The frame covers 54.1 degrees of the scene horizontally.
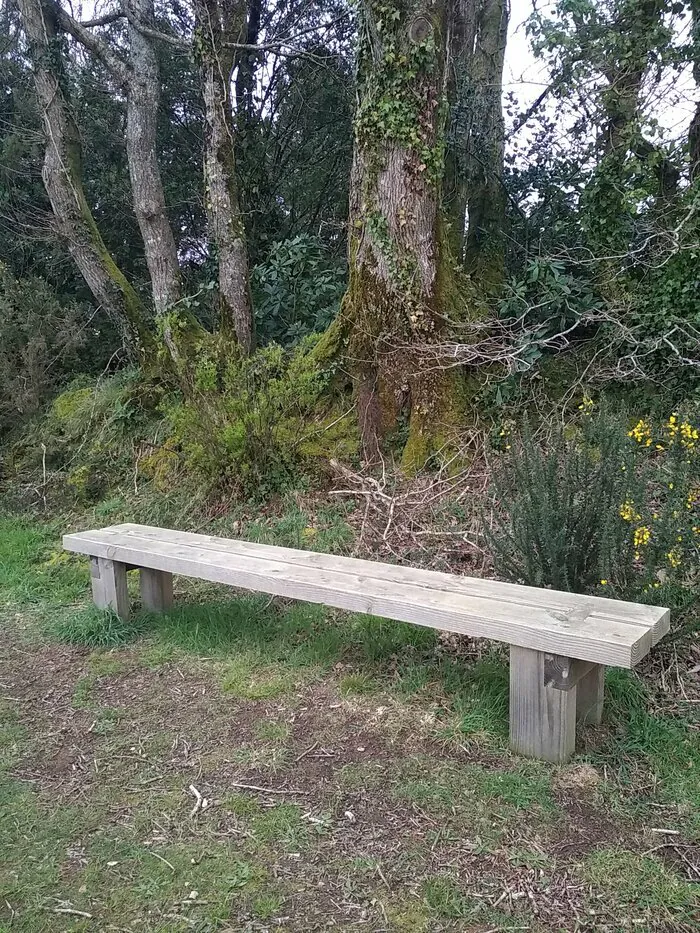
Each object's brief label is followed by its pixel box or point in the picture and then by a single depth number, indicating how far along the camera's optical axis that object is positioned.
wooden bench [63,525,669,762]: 2.41
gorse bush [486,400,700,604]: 3.05
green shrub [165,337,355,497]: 5.56
